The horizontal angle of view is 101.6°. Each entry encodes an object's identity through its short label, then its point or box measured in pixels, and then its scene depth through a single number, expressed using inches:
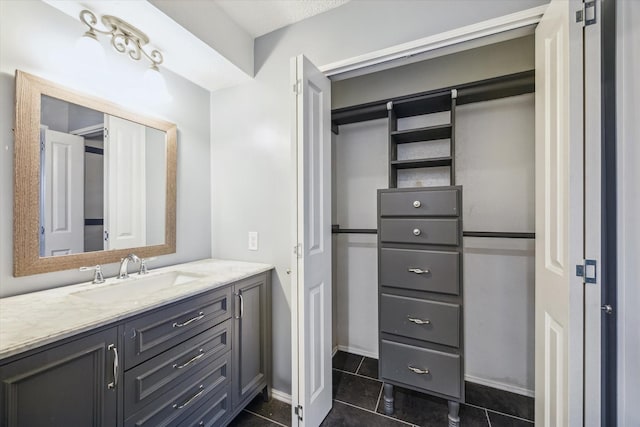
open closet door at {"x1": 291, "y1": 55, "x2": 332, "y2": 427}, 52.7
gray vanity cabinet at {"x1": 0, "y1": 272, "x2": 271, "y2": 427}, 30.6
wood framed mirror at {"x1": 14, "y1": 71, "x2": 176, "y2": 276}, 45.4
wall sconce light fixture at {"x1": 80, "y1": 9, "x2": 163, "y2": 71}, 50.1
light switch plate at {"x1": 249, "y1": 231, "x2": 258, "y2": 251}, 73.7
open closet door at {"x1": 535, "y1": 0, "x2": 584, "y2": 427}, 35.6
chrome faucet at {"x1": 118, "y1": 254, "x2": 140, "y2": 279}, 56.7
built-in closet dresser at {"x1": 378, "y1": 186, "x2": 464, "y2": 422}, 57.6
